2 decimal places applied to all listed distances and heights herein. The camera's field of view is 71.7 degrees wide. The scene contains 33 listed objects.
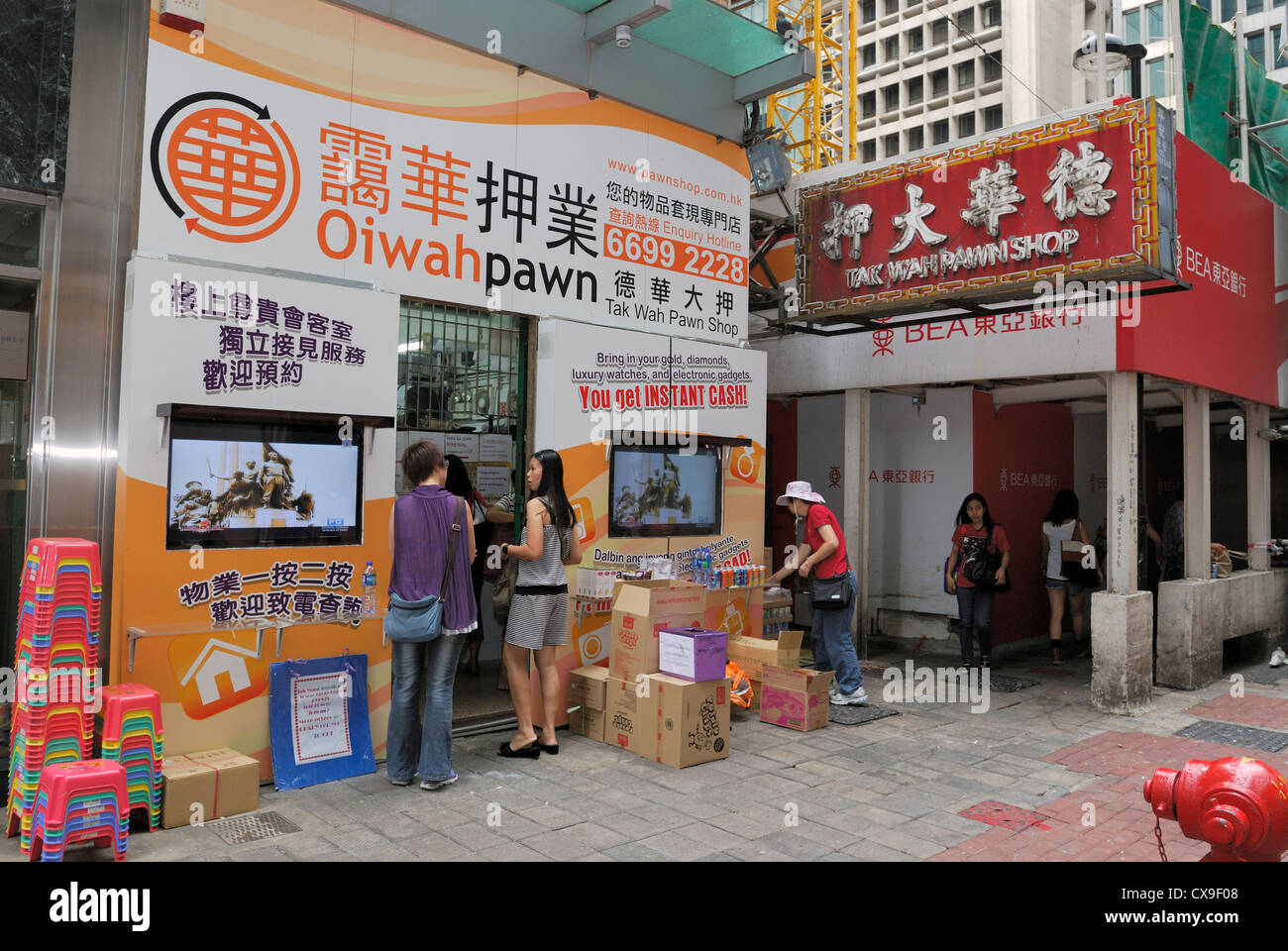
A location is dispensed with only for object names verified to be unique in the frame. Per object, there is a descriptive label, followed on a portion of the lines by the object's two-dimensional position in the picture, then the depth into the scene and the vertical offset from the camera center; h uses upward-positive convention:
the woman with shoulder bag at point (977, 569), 8.85 -0.50
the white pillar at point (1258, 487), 10.87 +0.43
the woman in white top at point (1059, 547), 9.74 -0.32
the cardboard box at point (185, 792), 4.52 -1.47
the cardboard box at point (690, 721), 5.81 -1.37
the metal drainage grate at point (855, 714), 7.05 -1.61
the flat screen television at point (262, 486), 5.03 +0.12
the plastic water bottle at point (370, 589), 5.70 -0.52
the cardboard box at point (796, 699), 6.77 -1.42
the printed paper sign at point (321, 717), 5.35 -1.28
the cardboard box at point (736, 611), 7.77 -0.87
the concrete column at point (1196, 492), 9.44 +0.31
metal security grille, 7.78 +1.26
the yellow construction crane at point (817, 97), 21.84 +12.10
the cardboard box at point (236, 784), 4.70 -1.48
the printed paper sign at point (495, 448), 8.57 +0.61
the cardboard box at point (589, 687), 6.41 -1.28
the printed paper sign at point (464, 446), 8.34 +0.60
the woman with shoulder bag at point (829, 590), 7.39 -0.62
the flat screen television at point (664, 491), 7.23 +0.19
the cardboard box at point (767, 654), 7.34 -1.15
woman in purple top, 5.17 -0.63
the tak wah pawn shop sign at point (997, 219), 6.62 +2.49
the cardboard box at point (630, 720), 6.00 -1.43
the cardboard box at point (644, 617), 6.12 -0.73
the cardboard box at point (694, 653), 5.86 -0.93
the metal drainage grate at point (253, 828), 4.43 -1.64
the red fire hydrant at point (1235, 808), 2.36 -0.77
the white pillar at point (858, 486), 9.60 +0.32
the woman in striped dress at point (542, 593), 5.91 -0.55
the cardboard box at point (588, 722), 6.41 -1.54
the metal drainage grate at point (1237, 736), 6.70 -1.67
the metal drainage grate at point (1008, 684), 8.56 -1.62
